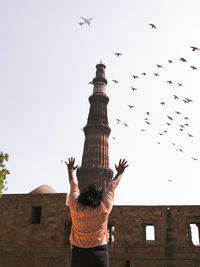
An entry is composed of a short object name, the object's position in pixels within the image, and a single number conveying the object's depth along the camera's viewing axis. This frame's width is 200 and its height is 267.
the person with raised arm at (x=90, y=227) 2.40
